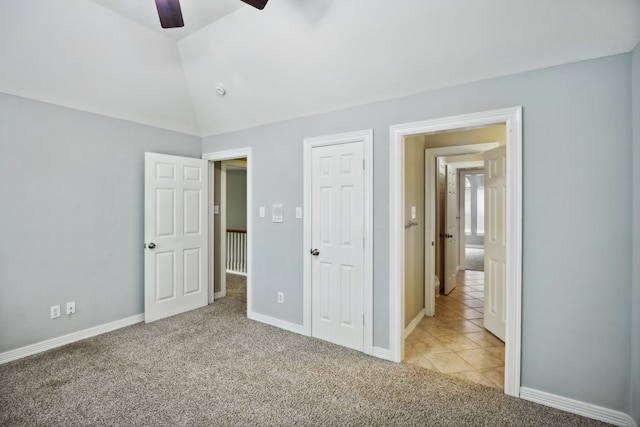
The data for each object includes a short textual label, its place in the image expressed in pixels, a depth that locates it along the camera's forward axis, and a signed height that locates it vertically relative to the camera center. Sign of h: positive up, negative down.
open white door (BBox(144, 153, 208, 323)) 3.60 -0.31
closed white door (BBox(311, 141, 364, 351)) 2.94 -0.33
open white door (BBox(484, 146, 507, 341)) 3.17 -0.33
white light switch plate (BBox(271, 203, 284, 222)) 3.50 -0.02
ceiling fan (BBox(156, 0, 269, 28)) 1.76 +1.21
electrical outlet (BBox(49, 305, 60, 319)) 2.97 -1.00
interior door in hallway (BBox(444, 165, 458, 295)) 4.84 -0.38
